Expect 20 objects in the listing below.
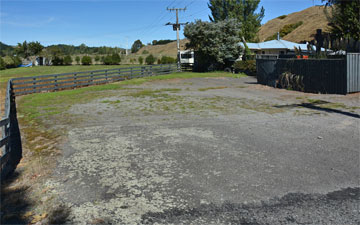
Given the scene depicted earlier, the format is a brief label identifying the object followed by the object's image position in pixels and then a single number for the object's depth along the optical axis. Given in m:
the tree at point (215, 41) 37.22
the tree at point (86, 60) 73.88
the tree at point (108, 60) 72.00
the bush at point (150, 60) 67.25
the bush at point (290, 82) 17.17
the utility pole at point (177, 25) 42.38
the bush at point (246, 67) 31.50
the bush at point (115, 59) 72.26
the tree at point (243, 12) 53.53
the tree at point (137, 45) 177.68
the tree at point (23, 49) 82.81
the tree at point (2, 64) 63.11
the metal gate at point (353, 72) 14.63
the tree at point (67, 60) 75.31
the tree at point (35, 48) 82.12
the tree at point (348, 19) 32.24
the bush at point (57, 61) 75.66
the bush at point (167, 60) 61.09
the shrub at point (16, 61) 71.38
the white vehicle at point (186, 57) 48.47
